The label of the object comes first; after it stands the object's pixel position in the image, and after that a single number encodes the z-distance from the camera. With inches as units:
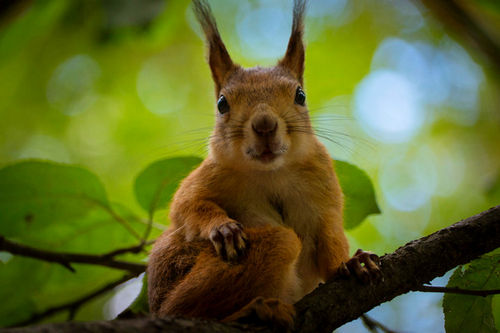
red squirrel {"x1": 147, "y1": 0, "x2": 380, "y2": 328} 184.5
